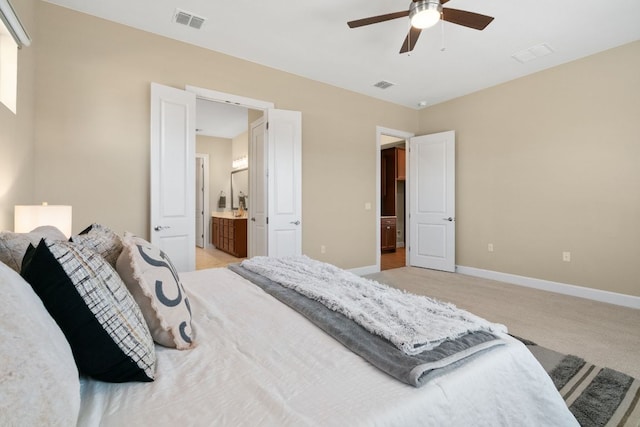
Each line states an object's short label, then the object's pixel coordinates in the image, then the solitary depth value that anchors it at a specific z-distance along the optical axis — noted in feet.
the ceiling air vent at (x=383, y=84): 14.59
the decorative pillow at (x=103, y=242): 3.74
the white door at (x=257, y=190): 12.91
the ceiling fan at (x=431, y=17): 7.61
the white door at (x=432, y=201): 16.40
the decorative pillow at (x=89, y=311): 2.45
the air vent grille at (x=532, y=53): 11.34
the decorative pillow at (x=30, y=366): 1.57
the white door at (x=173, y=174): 10.07
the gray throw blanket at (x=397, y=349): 2.89
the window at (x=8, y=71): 6.82
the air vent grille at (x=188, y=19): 9.45
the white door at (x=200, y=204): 24.32
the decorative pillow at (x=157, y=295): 3.40
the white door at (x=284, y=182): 12.73
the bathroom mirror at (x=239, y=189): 24.22
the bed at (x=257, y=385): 1.77
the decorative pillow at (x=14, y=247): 2.88
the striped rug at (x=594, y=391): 5.16
